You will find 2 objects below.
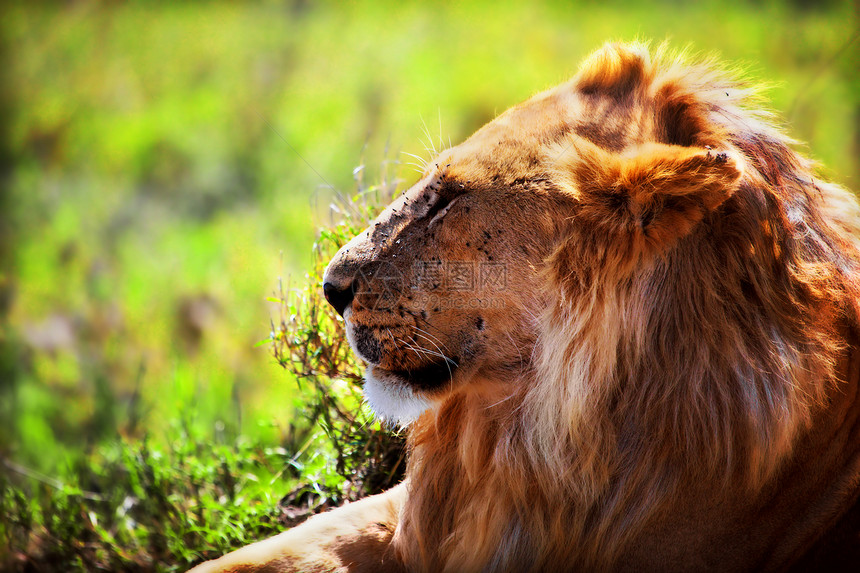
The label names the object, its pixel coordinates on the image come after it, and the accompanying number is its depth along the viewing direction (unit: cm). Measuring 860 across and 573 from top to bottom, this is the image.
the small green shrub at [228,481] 735
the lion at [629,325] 701
